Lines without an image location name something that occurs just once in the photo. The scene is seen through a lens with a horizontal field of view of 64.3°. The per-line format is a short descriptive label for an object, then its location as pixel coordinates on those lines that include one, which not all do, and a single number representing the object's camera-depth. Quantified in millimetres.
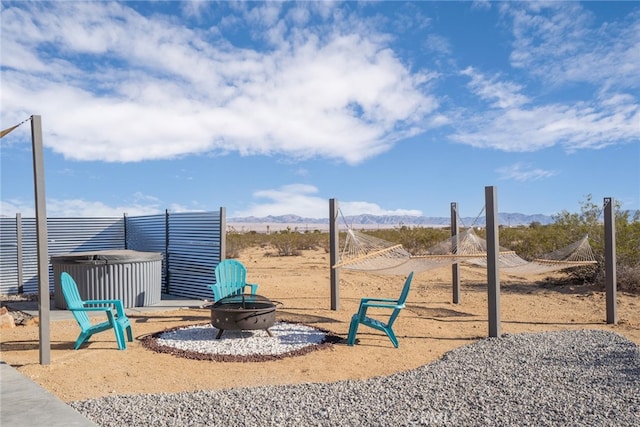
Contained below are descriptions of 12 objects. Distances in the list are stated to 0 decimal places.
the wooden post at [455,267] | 9516
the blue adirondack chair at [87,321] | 5735
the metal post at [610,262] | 7801
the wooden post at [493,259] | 6551
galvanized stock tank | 8602
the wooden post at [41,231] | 5121
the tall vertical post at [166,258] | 10666
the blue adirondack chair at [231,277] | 8016
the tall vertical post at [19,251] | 11094
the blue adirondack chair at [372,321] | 6012
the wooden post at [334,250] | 8703
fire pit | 6047
